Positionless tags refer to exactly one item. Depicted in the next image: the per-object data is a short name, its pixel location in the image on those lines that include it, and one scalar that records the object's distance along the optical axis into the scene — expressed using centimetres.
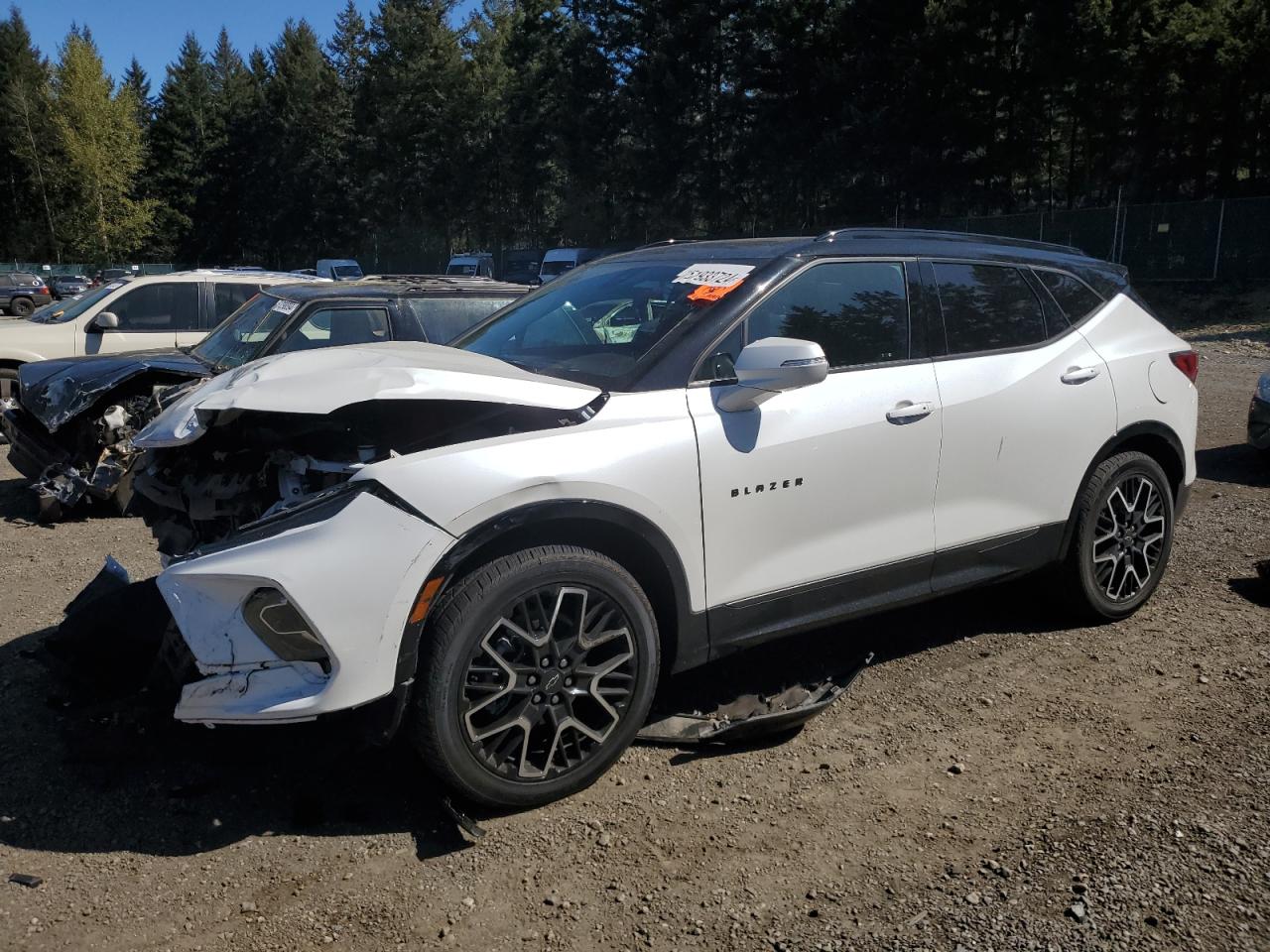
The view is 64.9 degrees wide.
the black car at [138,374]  692
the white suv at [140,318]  970
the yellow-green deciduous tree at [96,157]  6256
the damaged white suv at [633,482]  295
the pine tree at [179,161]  6844
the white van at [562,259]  2701
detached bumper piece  364
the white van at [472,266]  3373
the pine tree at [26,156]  6306
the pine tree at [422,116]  5250
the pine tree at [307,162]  6041
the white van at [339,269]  3789
